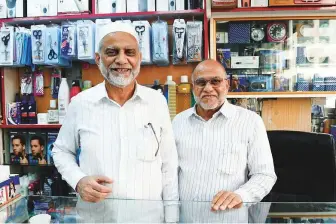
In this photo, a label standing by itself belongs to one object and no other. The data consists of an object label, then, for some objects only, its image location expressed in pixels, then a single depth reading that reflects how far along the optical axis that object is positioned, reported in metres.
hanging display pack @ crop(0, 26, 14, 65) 3.03
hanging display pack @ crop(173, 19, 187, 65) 2.94
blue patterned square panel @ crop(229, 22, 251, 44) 3.15
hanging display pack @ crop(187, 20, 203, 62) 2.94
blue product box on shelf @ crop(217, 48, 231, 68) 3.21
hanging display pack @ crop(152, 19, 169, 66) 2.92
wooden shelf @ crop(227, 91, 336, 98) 2.98
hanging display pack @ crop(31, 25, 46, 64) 3.03
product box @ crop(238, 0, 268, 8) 2.85
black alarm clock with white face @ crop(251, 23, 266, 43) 3.21
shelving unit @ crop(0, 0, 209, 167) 3.01
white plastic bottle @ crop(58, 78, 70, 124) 3.13
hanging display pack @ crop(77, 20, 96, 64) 2.92
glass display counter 1.10
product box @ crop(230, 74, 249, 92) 3.19
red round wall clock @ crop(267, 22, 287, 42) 3.17
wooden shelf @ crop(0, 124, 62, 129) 3.11
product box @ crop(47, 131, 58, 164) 3.23
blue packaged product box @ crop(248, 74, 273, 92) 3.18
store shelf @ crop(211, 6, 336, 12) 2.83
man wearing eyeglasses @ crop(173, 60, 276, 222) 1.62
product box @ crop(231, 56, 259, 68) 3.22
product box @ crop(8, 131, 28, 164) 3.25
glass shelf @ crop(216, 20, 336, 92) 3.17
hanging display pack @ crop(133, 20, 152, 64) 2.90
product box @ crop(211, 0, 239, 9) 2.78
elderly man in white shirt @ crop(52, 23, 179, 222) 1.46
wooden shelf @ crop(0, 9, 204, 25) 2.98
